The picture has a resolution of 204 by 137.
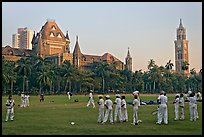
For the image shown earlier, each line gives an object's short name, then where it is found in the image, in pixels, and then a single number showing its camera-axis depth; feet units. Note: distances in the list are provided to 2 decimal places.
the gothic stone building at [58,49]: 399.85
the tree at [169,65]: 370.73
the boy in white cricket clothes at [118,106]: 57.93
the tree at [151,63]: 350.02
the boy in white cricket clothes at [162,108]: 54.90
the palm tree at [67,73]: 267.39
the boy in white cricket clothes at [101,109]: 58.56
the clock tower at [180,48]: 560.61
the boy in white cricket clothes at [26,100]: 103.52
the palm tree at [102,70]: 296.30
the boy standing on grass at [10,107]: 61.16
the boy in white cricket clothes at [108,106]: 57.00
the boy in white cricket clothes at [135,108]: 54.03
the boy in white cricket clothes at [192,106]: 59.36
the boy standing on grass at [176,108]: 61.26
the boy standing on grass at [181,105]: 62.13
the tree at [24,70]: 239.58
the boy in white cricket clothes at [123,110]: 58.29
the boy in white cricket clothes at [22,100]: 100.65
